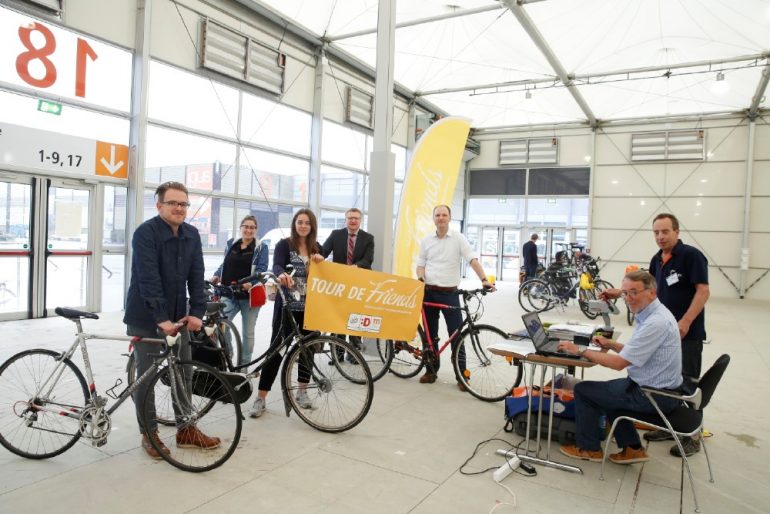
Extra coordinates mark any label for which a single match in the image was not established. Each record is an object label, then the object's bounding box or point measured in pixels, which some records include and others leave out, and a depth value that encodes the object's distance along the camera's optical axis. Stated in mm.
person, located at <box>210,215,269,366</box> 4309
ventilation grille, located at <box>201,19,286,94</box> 8688
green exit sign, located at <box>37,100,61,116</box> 6734
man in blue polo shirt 3213
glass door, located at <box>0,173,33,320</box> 6605
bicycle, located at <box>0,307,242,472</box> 2652
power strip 2703
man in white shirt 4316
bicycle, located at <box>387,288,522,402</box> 4023
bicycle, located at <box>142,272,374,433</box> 3227
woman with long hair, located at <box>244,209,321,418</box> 3370
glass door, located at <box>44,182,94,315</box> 7098
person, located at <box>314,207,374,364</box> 4676
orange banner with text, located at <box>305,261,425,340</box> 3512
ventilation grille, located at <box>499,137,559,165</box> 16141
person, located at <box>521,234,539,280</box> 11820
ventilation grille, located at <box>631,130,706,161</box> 14414
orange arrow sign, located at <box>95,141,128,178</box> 7422
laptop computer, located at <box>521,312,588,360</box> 2877
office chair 2618
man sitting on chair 2648
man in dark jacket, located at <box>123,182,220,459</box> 2639
